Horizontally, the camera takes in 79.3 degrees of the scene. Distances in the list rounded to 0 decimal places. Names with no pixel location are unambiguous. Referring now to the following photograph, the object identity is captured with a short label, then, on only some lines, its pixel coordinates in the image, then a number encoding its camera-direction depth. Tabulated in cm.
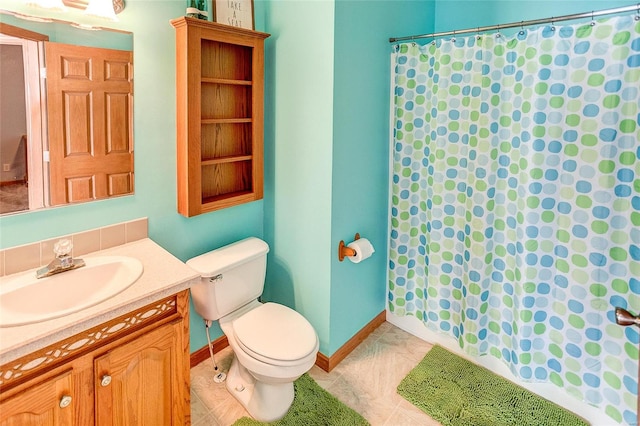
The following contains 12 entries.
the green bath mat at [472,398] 189
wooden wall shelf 180
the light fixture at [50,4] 141
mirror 140
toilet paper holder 214
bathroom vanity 113
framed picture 196
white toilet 173
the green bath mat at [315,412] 186
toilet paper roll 214
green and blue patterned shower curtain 161
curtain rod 150
